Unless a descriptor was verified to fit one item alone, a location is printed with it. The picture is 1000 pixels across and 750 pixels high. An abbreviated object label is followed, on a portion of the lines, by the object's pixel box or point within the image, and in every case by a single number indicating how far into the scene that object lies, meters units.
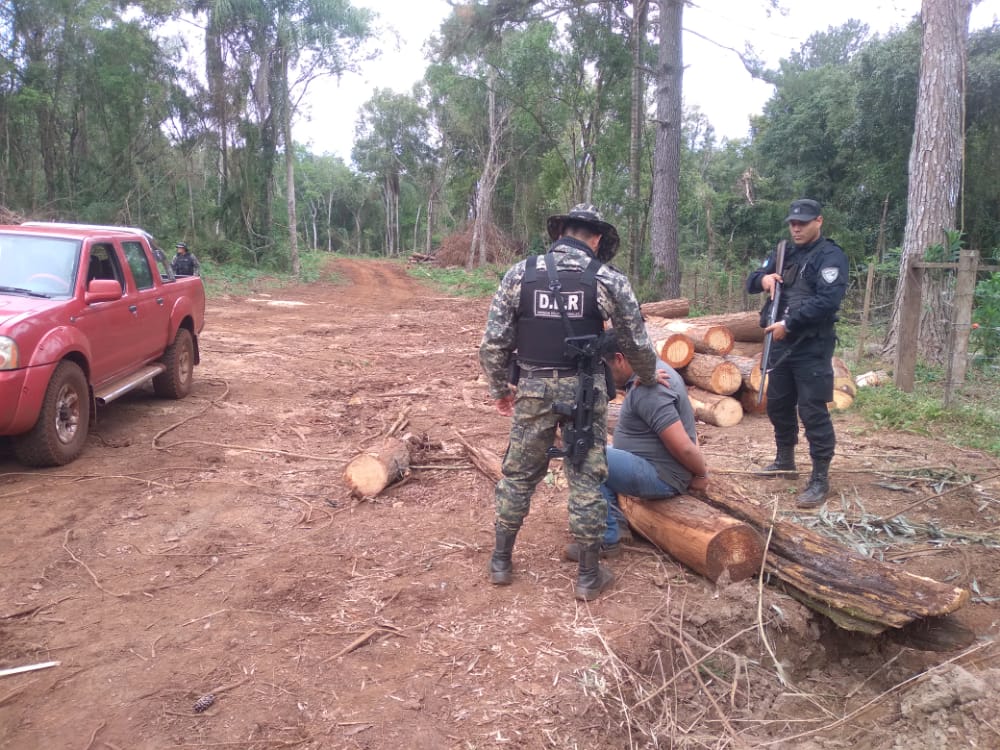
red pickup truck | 5.01
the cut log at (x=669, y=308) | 10.39
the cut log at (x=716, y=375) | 7.64
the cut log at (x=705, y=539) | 3.72
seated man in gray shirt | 3.84
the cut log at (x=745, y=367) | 7.65
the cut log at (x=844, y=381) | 7.80
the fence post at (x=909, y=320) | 7.70
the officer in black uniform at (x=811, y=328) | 4.82
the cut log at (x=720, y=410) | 7.59
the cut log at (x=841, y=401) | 7.70
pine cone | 2.84
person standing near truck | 13.45
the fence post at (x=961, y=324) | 6.89
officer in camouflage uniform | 3.60
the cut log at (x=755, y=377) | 7.33
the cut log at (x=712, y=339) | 8.30
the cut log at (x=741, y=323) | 9.05
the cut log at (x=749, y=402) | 7.77
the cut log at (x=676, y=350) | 8.05
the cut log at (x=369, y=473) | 5.21
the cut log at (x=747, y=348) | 9.23
